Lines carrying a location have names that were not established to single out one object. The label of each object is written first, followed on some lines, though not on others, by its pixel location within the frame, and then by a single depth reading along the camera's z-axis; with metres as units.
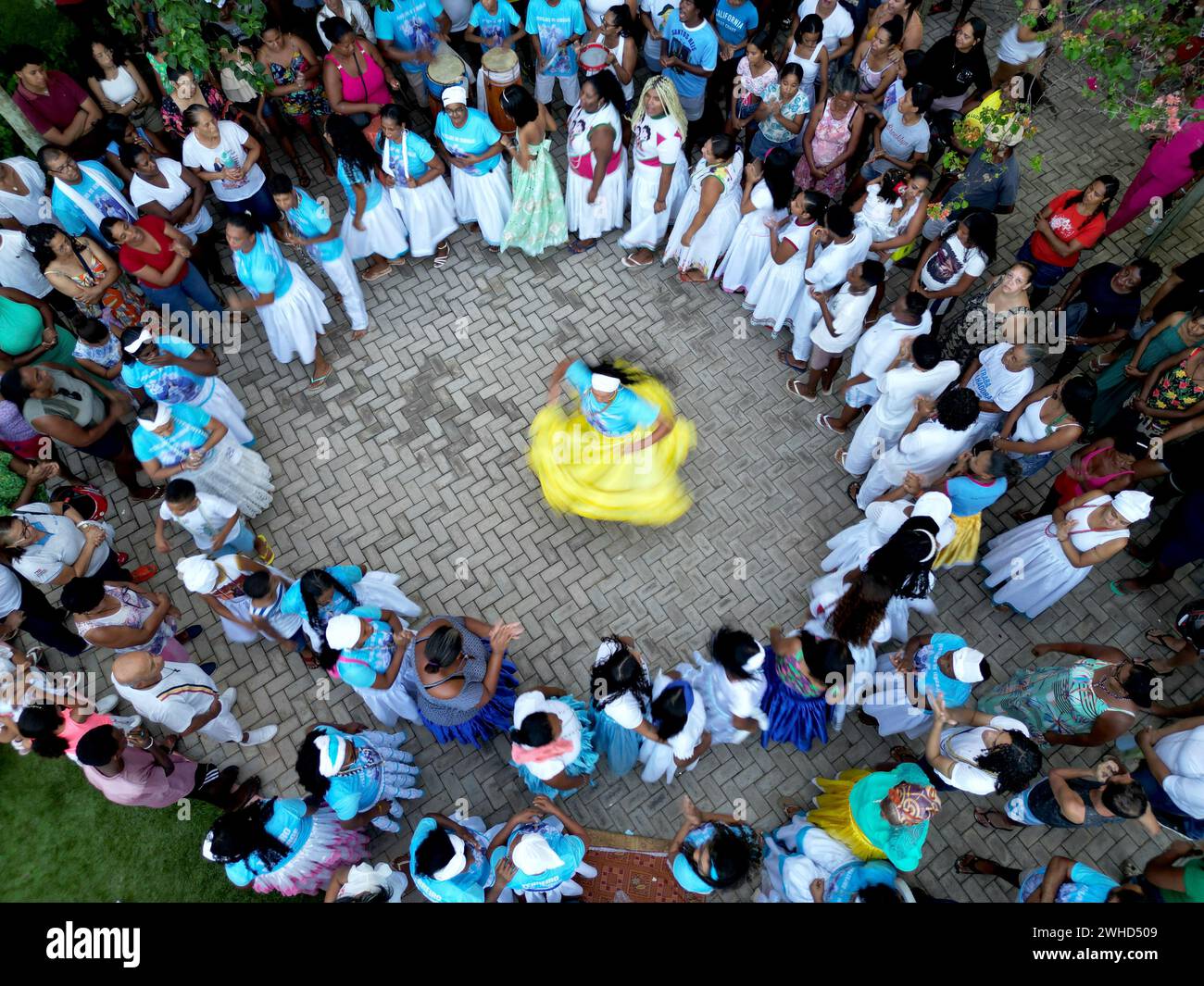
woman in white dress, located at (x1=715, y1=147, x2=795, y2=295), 6.51
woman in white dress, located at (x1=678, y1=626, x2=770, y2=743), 4.64
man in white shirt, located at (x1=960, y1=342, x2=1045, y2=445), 5.64
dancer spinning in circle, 5.63
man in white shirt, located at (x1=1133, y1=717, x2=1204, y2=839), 4.60
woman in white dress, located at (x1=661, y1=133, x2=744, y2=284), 6.67
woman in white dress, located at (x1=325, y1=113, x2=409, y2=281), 6.68
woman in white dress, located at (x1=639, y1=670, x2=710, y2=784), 4.66
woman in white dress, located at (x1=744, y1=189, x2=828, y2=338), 6.41
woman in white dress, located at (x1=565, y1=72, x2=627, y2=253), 6.78
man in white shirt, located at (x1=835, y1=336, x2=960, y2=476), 5.63
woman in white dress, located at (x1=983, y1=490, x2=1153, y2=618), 5.19
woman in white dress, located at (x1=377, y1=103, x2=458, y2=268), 6.75
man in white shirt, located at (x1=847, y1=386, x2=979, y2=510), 5.34
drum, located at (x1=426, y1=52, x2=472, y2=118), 7.61
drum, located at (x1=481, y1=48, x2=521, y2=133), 7.44
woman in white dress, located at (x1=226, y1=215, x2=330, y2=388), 6.23
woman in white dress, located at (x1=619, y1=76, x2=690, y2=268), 6.78
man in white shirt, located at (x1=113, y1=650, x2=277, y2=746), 4.89
